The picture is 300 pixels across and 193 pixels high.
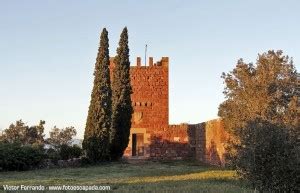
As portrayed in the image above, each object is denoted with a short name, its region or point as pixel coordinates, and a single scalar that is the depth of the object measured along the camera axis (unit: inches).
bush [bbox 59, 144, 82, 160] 1053.9
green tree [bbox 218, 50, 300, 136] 712.4
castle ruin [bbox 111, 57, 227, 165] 1315.2
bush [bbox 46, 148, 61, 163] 981.8
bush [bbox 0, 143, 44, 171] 875.5
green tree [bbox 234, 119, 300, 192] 427.8
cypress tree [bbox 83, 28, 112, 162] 1050.1
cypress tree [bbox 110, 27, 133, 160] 1142.1
